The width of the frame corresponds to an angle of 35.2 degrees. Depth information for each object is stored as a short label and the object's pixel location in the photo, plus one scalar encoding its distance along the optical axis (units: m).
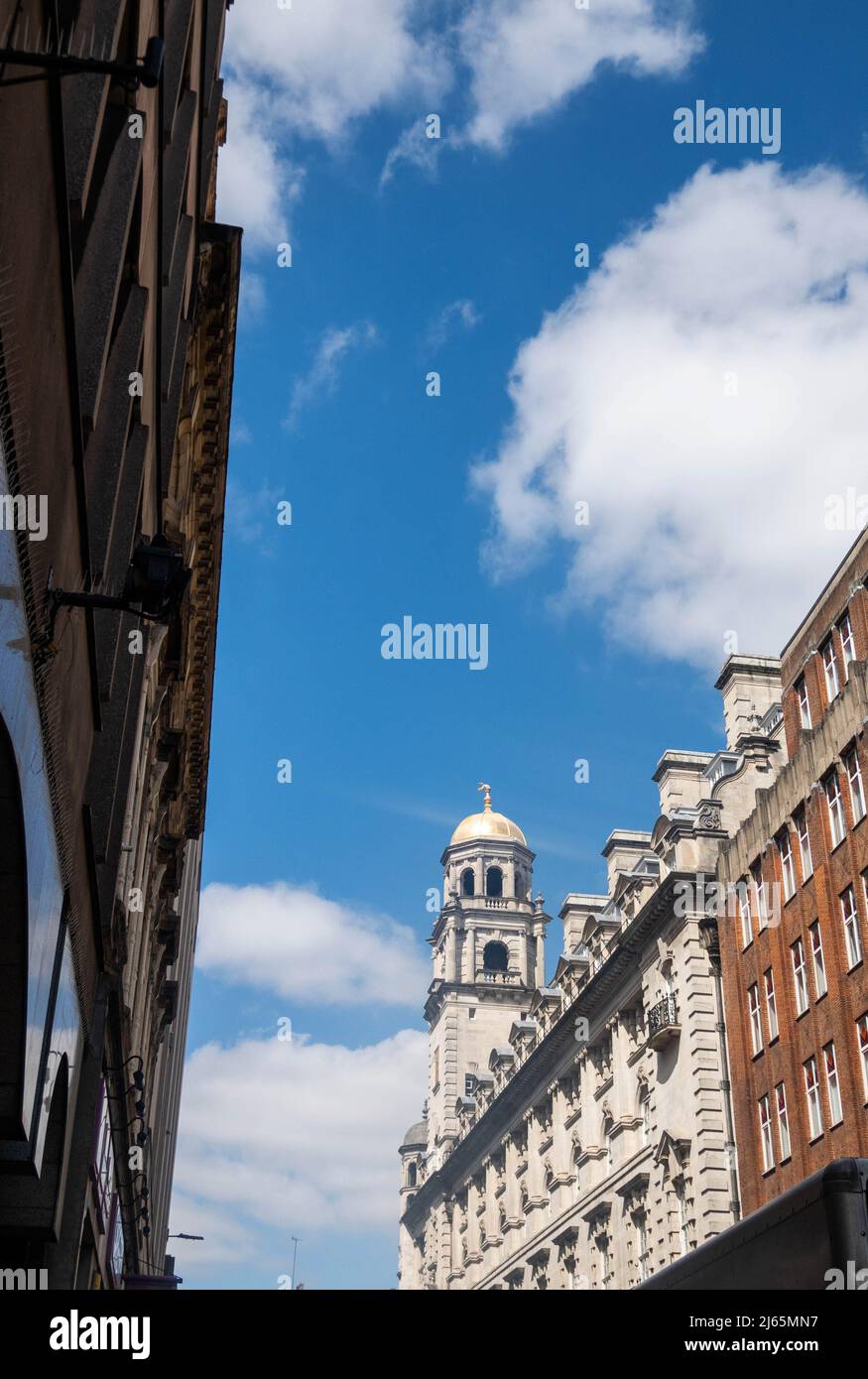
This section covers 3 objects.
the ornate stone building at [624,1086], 43.62
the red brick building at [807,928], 33.69
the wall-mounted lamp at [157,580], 11.34
